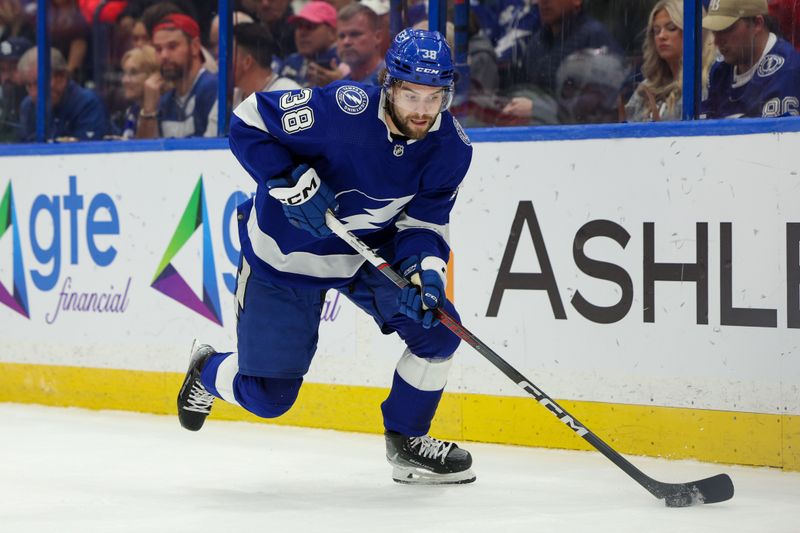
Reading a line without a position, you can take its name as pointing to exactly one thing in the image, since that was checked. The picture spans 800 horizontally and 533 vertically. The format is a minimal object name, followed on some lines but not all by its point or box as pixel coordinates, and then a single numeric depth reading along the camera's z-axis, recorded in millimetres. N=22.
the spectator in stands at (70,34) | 10250
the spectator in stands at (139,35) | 9967
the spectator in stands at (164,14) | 9617
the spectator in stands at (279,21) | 9289
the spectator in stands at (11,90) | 10523
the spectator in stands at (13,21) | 10516
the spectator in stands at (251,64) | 9398
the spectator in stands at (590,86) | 7949
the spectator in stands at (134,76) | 9945
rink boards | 7133
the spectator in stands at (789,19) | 7340
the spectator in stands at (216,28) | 9437
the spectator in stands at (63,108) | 10148
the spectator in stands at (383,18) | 8875
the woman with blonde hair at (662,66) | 7699
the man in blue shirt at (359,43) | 8945
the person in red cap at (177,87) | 9648
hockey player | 6004
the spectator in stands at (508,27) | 8258
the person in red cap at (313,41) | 9141
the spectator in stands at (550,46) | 8023
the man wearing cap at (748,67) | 7352
